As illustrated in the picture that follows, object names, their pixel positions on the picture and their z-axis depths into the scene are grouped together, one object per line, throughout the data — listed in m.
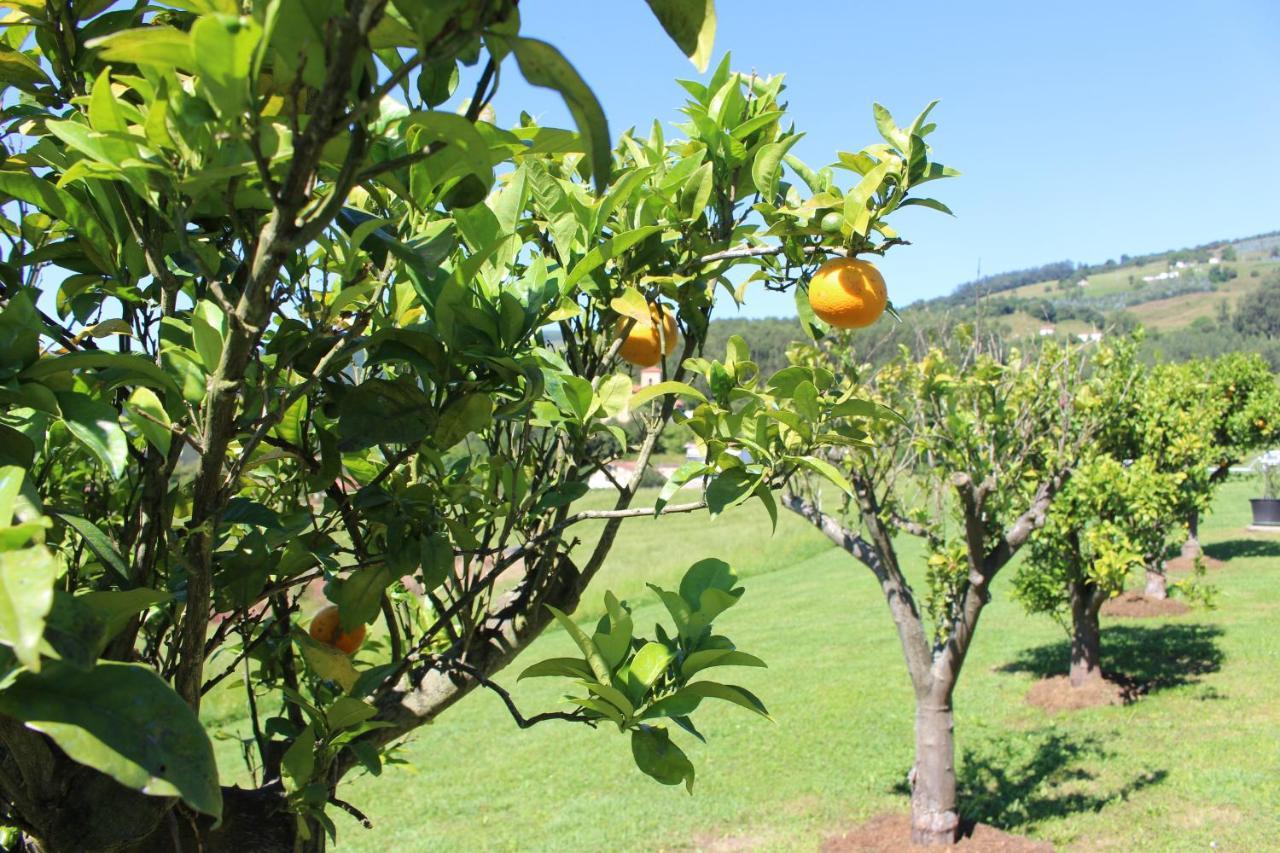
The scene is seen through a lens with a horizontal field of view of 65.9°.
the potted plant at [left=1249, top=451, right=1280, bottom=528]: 17.27
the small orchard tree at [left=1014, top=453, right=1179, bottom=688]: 8.14
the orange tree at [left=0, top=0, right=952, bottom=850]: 0.56
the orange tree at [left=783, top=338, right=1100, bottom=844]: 5.42
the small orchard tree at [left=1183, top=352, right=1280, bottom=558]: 12.86
